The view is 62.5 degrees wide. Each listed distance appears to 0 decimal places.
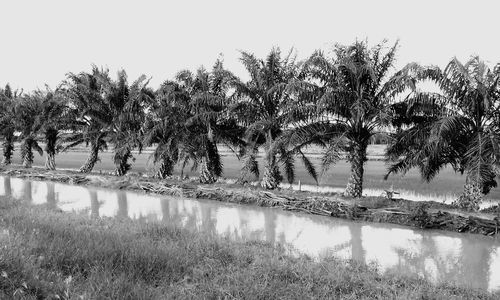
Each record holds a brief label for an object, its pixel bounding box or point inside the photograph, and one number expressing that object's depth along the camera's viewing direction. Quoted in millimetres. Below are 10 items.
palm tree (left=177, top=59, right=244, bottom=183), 17555
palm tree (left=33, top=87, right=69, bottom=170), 25195
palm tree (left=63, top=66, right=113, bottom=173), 22750
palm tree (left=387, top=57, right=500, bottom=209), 11117
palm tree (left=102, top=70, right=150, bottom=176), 21141
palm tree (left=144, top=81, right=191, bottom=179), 18734
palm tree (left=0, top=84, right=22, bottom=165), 30016
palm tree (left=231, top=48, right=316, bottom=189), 15875
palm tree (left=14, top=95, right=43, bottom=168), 28328
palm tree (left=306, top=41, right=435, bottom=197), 13250
